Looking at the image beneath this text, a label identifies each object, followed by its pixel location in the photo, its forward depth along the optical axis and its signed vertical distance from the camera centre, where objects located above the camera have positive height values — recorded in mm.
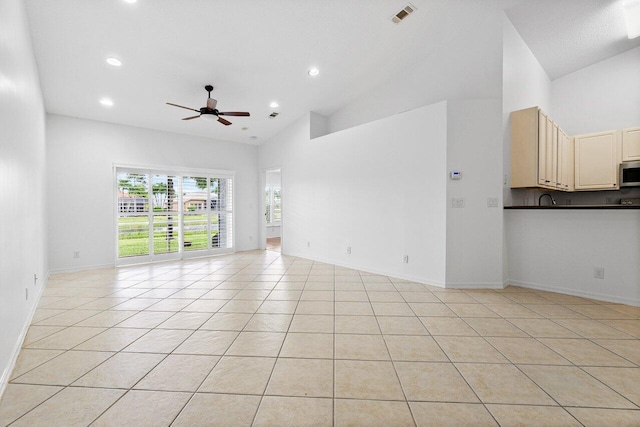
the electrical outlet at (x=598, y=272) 3311 -780
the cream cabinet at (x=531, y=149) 3705 +885
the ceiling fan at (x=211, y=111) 4148 +1582
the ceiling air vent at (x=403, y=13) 3338 +2544
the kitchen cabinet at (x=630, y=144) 4578 +1145
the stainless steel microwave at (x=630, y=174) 4605 +632
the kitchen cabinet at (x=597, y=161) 4793 +915
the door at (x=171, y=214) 5598 -86
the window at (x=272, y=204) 10016 +251
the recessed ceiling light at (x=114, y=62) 3584 +2039
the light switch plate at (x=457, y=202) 3828 +120
